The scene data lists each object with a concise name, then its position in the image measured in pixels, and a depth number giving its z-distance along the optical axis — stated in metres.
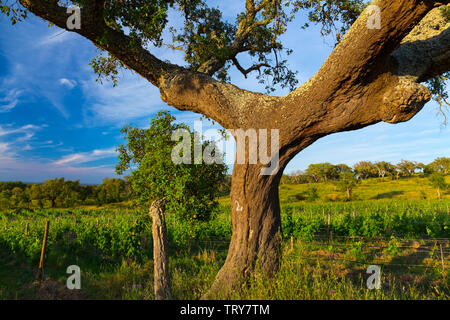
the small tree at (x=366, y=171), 107.12
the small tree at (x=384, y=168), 104.81
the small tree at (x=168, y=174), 7.14
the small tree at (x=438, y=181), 46.50
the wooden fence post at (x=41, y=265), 7.43
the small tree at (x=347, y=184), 53.16
